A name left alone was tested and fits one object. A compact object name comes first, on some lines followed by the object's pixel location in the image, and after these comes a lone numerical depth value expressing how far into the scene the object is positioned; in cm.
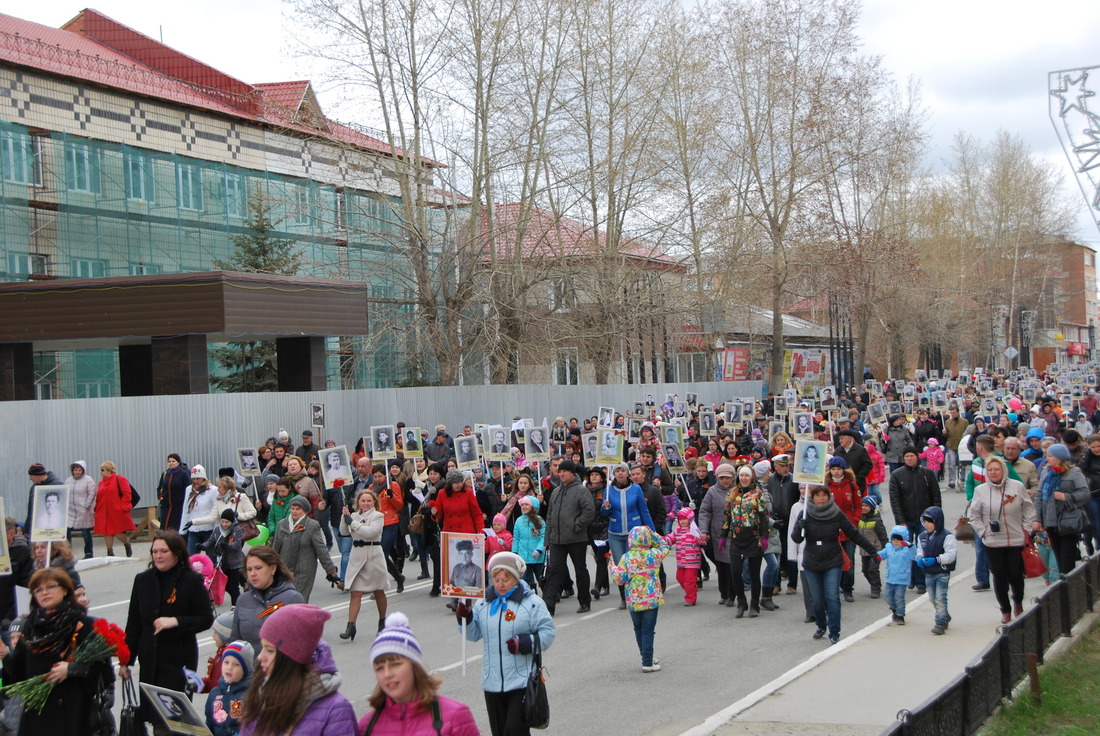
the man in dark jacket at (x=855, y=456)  1528
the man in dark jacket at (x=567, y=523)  1247
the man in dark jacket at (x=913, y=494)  1266
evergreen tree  3450
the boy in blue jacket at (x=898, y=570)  1068
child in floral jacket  957
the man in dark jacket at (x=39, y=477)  1426
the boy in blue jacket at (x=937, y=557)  1034
